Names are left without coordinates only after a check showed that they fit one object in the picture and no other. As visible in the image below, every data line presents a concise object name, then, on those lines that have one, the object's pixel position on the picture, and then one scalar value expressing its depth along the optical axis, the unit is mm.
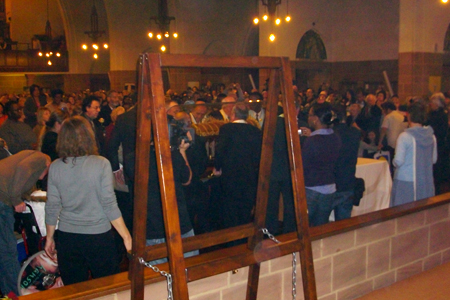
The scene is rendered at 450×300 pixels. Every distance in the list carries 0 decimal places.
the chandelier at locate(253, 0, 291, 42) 13336
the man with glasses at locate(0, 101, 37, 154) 5479
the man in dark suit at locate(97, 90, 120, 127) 7759
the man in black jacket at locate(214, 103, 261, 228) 3783
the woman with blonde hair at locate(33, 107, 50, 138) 5641
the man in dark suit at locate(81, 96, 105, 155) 5043
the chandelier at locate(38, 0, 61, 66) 19488
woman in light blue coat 4348
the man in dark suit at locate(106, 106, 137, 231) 4105
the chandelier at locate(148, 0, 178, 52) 13727
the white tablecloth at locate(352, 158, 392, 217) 5184
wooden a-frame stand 1724
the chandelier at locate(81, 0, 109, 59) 16797
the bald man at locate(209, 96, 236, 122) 4365
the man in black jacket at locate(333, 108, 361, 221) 4188
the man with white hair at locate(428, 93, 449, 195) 6098
